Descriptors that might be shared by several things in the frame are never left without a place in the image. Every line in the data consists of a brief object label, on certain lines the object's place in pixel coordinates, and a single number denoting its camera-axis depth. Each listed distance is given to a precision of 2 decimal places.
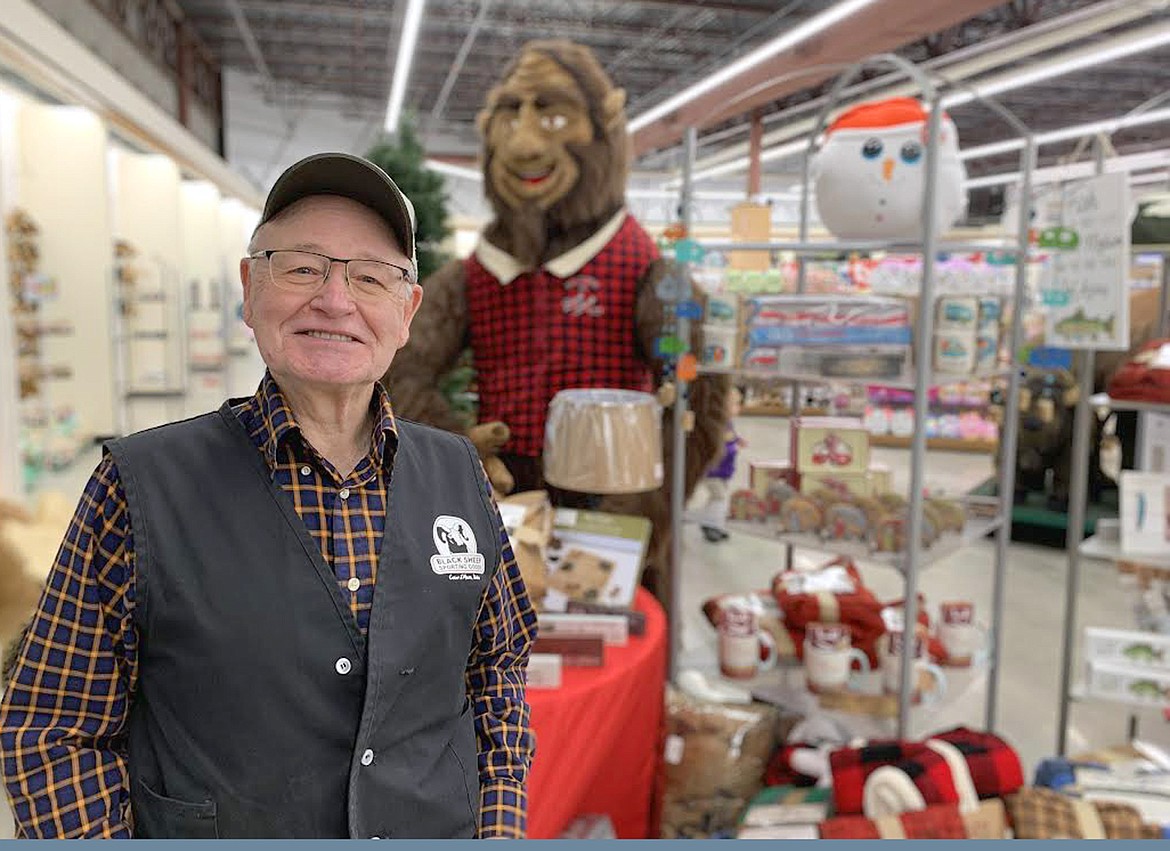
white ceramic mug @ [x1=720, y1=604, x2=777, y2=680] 2.61
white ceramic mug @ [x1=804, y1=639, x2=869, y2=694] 2.51
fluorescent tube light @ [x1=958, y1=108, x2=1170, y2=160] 6.95
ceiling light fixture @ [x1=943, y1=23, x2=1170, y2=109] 5.99
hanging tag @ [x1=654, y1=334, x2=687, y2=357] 2.46
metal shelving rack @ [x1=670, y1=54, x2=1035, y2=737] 2.24
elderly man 0.77
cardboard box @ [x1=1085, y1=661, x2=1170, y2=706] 2.42
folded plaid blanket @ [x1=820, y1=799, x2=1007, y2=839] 1.66
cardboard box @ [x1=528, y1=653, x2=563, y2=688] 1.70
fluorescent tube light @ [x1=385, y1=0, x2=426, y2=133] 6.25
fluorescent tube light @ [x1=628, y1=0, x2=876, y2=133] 6.05
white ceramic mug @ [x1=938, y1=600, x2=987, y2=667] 2.72
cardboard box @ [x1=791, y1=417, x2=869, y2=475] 2.45
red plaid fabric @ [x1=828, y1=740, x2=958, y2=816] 1.78
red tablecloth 1.66
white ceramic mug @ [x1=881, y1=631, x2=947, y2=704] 2.53
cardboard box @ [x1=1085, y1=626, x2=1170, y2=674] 2.46
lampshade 1.95
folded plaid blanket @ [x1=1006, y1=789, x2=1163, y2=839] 1.69
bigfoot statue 2.51
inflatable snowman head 2.48
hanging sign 2.40
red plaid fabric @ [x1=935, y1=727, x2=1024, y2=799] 1.82
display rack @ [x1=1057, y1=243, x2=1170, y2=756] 2.62
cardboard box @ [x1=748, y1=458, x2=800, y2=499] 2.65
